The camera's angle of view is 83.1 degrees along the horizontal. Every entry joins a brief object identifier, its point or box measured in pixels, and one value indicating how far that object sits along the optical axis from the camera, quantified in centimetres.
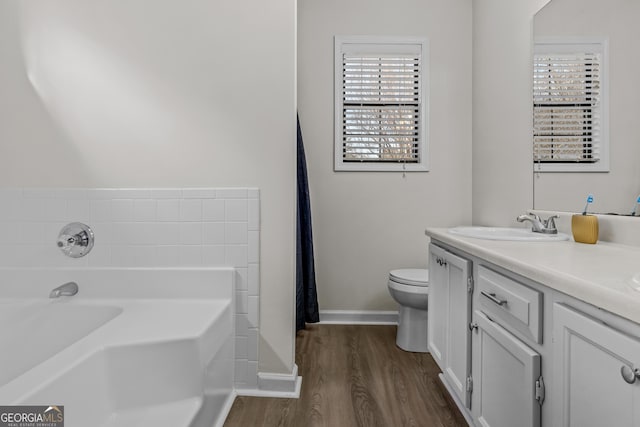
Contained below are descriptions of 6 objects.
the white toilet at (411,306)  224
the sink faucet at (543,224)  169
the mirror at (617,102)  135
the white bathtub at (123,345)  107
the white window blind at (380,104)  279
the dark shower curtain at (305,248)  255
